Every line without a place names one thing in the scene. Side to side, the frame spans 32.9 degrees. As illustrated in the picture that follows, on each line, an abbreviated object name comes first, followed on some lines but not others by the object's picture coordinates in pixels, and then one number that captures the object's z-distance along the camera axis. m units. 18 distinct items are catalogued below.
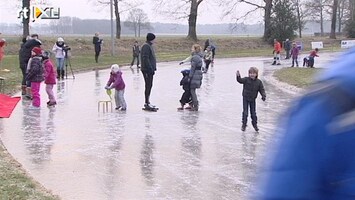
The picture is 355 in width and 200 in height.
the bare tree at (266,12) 57.09
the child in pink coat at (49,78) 14.27
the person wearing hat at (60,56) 21.27
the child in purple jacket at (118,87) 13.78
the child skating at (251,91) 11.09
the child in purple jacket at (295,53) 31.97
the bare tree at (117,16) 54.31
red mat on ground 12.47
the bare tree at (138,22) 94.06
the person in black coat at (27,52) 15.40
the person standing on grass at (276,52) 33.94
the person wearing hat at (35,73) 13.87
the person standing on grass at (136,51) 31.05
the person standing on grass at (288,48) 40.13
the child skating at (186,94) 14.14
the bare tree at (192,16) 57.10
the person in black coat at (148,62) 13.64
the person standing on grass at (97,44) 32.94
